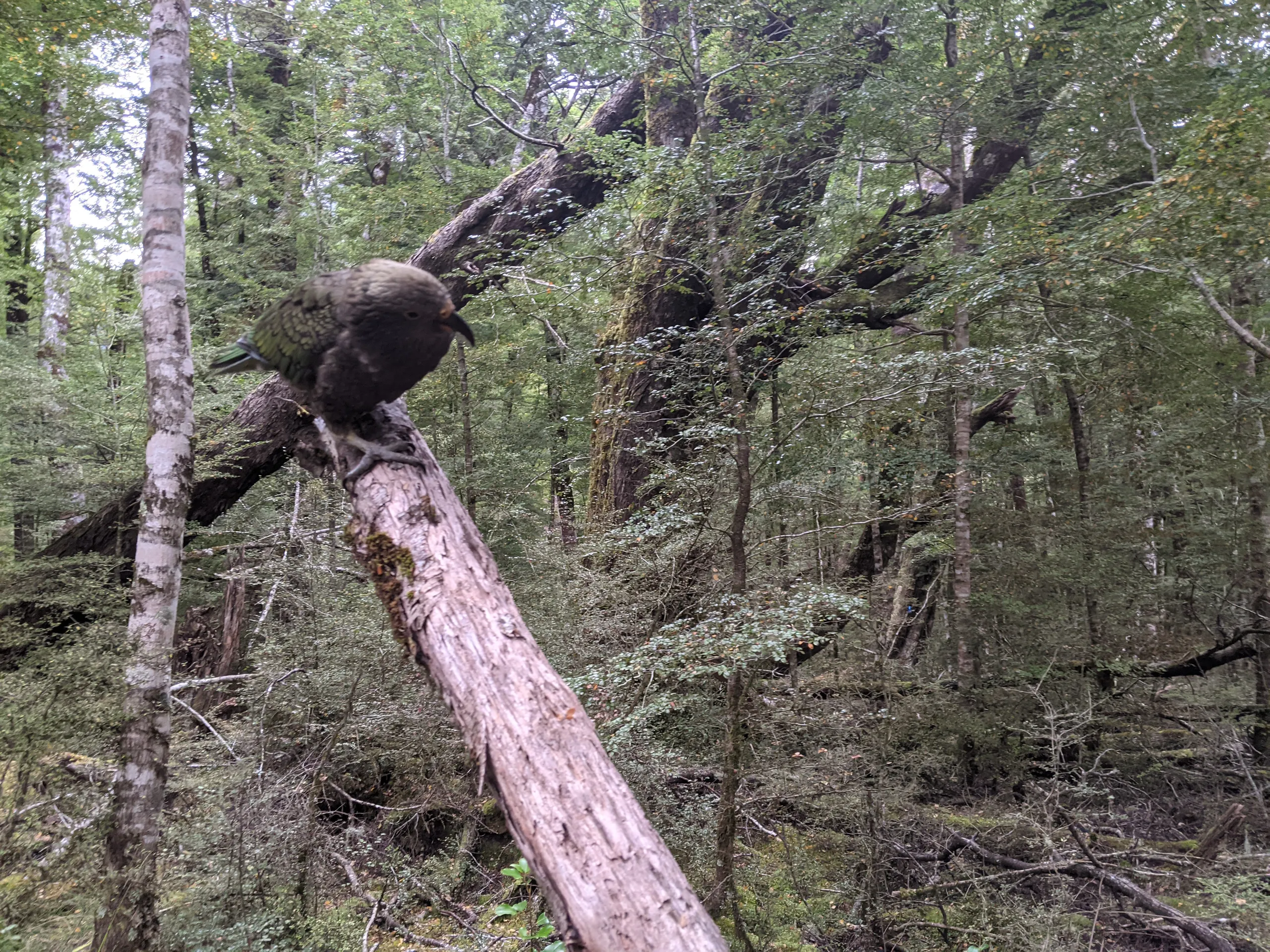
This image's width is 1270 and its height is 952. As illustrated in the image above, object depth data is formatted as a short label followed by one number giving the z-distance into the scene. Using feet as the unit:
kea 6.31
